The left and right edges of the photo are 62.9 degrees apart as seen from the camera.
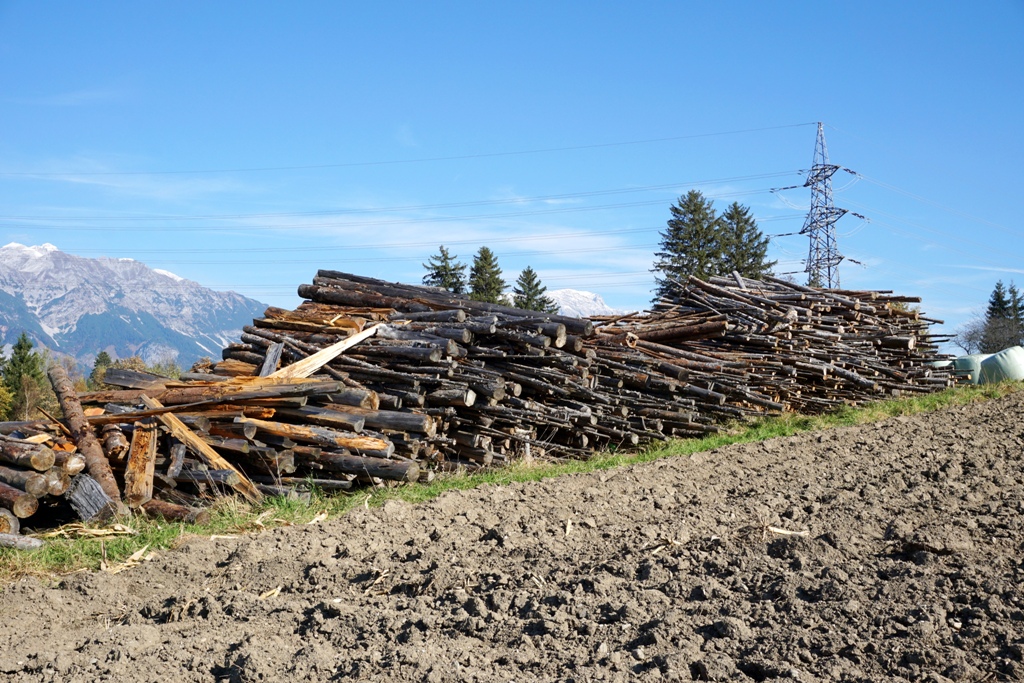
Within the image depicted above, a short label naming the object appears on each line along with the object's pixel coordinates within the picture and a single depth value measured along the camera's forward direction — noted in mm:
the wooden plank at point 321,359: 9859
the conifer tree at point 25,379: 43656
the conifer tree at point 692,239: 48219
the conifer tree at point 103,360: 61109
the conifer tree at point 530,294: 46219
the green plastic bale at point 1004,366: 25641
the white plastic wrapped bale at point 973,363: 26066
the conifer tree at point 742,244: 50312
